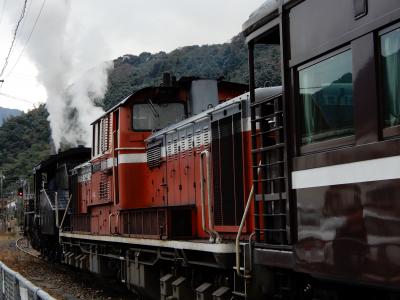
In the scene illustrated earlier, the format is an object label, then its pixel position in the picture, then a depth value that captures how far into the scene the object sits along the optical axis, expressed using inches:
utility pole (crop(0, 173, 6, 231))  2867.9
